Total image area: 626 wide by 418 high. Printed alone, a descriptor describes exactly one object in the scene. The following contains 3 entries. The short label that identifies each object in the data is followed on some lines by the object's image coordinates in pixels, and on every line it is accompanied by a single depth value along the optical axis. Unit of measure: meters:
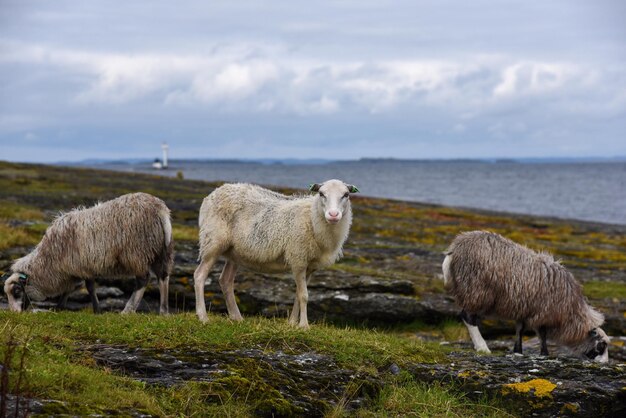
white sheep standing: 12.40
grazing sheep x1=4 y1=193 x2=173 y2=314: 13.83
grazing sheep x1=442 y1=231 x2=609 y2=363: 14.10
